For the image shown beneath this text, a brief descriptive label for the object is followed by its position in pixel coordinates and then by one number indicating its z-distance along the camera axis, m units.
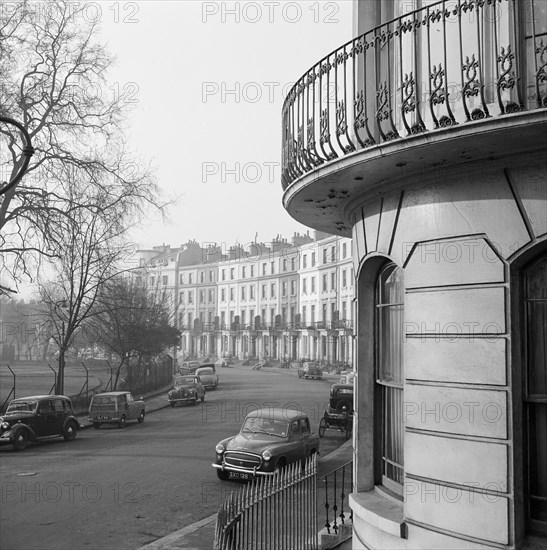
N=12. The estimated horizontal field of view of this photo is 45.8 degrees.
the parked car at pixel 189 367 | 65.75
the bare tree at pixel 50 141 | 25.69
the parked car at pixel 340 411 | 25.75
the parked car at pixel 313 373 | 61.94
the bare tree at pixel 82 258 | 26.78
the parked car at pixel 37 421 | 22.53
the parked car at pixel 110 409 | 29.39
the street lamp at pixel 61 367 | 32.50
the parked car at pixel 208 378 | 51.31
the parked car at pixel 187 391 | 39.25
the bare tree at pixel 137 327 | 37.69
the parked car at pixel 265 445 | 16.81
